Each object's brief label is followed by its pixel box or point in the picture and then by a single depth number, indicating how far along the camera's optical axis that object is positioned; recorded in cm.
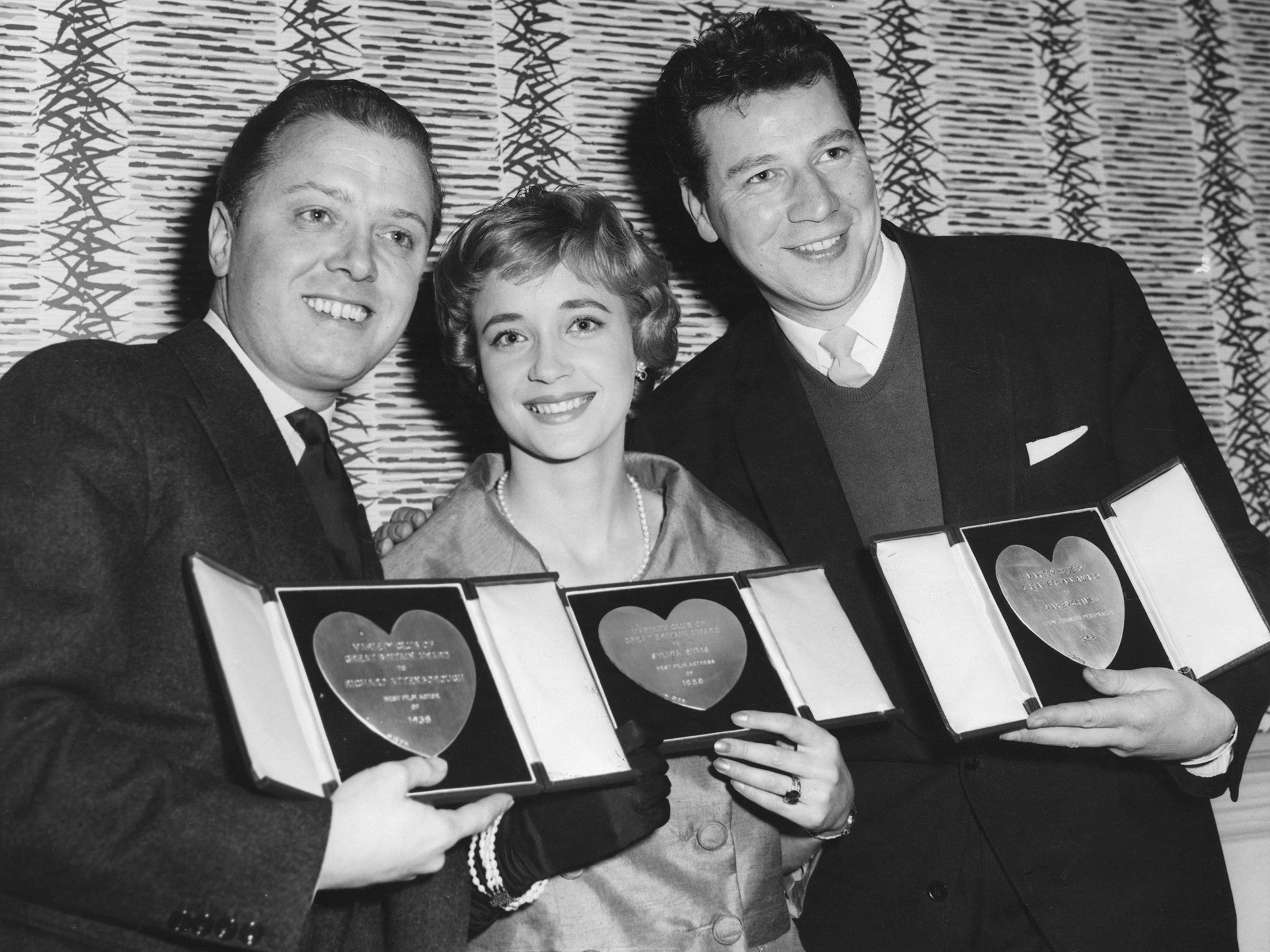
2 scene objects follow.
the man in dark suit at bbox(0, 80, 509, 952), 91
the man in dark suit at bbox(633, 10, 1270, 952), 122
